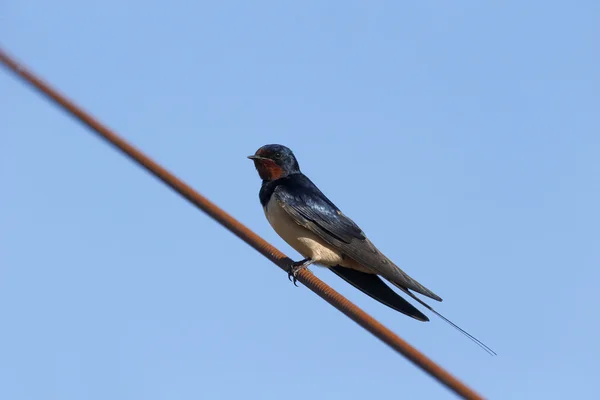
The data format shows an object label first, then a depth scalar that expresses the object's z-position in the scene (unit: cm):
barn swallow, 1037
